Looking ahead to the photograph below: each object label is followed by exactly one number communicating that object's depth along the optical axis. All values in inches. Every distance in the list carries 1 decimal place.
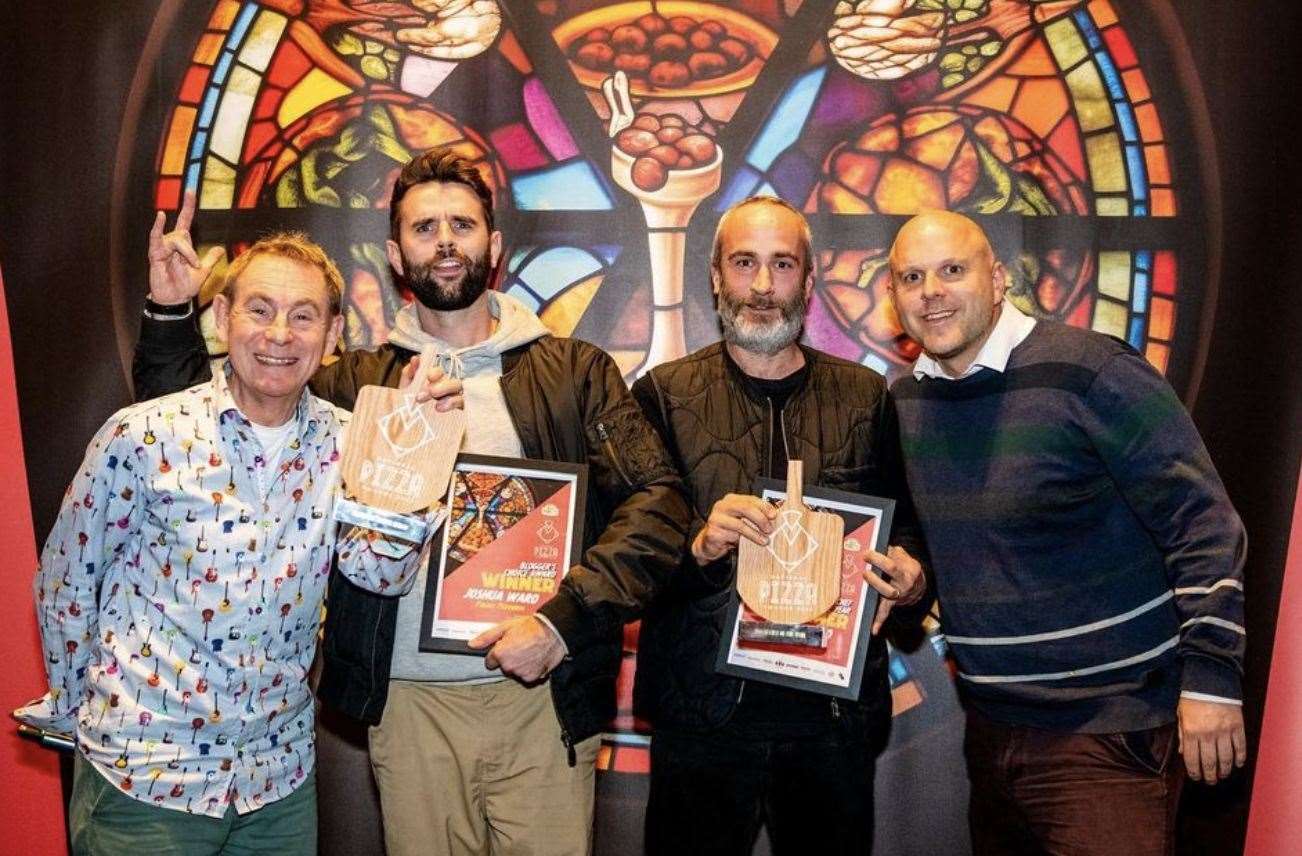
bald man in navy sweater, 84.0
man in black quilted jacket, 95.5
